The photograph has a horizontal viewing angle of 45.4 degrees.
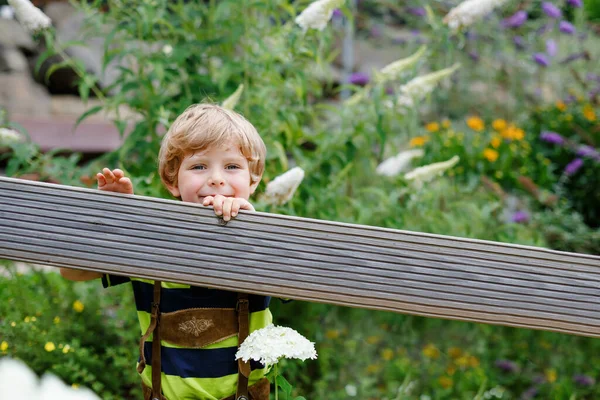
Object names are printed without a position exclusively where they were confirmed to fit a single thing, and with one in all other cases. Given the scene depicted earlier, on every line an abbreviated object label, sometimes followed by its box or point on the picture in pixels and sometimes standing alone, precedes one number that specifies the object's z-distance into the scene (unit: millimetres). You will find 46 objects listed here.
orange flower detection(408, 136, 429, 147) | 4133
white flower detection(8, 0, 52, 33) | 2340
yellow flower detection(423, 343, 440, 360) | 3223
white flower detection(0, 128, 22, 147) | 2381
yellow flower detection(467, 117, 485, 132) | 4531
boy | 1519
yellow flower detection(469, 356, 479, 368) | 3445
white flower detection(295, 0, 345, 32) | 2291
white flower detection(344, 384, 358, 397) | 2678
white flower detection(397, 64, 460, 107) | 2594
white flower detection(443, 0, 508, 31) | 2574
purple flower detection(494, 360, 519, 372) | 3242
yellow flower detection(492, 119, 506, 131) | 4367
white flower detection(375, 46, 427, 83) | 2634
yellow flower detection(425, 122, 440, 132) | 4358
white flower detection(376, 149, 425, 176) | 2953
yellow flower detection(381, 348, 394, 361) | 3204
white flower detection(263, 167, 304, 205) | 2102
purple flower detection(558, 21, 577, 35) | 4395
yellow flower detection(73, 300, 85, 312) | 2686
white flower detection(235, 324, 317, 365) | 1294
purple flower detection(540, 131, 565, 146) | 4090
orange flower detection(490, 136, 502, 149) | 4031
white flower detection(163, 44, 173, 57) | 2603
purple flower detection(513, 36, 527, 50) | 5184
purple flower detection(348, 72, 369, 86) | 4277
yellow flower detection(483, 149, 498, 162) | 3883
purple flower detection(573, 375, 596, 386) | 3113
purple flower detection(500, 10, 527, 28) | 4781
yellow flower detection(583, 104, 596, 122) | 4285
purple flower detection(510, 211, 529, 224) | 3593
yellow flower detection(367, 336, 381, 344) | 3099
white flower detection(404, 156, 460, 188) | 2553
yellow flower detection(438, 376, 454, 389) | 3098
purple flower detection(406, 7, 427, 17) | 5293
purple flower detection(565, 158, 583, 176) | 3742
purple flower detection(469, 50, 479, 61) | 5391
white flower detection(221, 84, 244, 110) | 2113
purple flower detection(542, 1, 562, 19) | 4586
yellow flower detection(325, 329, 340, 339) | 2986
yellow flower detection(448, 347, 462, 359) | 3383
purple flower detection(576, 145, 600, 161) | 3688
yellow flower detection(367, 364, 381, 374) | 3088
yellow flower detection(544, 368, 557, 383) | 3250
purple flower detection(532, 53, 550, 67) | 4598
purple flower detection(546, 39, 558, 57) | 4742
